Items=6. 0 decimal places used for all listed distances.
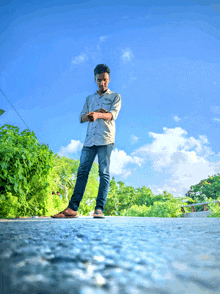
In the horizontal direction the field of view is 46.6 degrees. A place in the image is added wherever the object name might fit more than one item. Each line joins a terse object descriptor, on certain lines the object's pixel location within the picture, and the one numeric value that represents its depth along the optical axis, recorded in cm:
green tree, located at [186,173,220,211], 2167
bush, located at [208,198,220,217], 762
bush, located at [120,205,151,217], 1452
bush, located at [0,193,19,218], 314
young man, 301
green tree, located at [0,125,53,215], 315
